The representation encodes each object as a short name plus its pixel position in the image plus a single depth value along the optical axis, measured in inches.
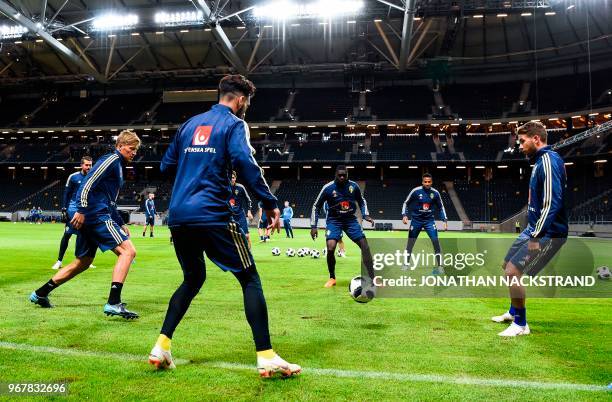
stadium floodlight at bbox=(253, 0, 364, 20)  1472.7
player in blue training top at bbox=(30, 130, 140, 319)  244.4
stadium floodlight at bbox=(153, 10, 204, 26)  1683.1
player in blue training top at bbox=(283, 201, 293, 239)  1067.3
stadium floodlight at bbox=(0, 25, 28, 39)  1747.5
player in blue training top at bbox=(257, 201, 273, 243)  885.5
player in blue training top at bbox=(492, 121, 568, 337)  201.6
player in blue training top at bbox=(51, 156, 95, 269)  378.8
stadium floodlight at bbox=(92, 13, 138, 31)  1608.0
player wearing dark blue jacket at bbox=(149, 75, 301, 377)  147.3
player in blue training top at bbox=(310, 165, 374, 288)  357.1
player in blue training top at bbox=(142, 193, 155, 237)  999.7
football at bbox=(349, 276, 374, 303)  257.4
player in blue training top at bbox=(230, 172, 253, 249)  481.4
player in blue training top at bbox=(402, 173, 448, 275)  453.1
